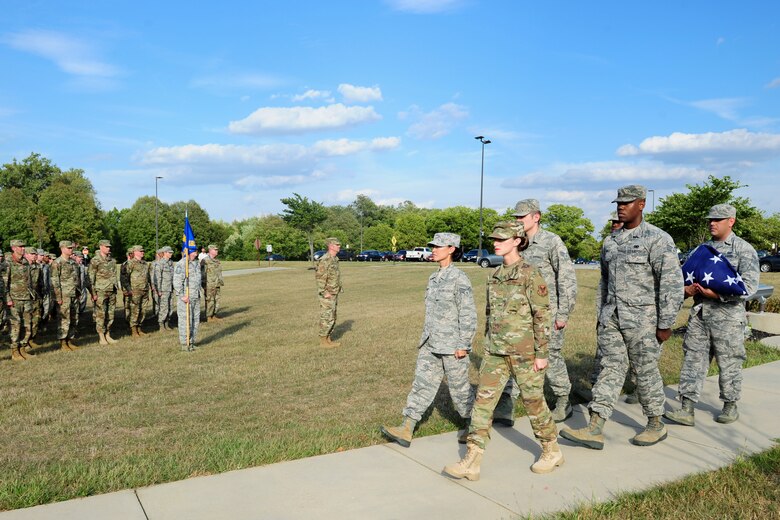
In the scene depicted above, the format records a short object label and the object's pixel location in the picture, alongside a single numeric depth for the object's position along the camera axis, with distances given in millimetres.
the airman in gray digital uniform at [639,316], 5172
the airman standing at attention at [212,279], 16812
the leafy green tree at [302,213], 50031
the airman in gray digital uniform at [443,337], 5336
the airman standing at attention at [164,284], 14586
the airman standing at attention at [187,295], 11656
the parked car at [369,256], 74438
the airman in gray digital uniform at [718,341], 5965
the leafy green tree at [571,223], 99438
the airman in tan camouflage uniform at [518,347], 4543
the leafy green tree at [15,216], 59312
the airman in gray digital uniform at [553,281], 5879
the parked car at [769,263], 38856
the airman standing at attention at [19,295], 11078
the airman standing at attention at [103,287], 12789
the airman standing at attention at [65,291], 12023
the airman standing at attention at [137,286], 13883
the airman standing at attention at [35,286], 11984
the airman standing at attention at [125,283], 14000
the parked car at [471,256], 65562
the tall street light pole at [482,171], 55956
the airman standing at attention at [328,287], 11875
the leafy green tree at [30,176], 75500
